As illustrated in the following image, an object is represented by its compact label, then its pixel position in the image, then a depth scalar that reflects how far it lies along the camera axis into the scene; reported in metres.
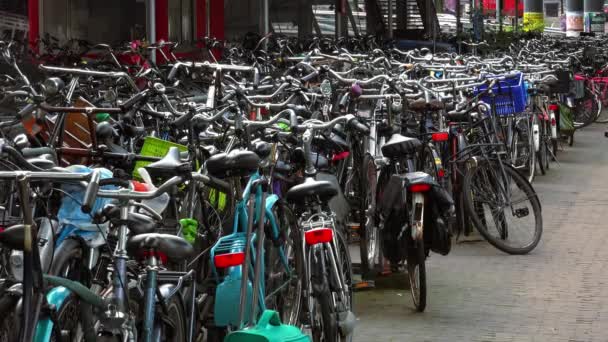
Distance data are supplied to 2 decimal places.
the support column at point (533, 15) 40.22
